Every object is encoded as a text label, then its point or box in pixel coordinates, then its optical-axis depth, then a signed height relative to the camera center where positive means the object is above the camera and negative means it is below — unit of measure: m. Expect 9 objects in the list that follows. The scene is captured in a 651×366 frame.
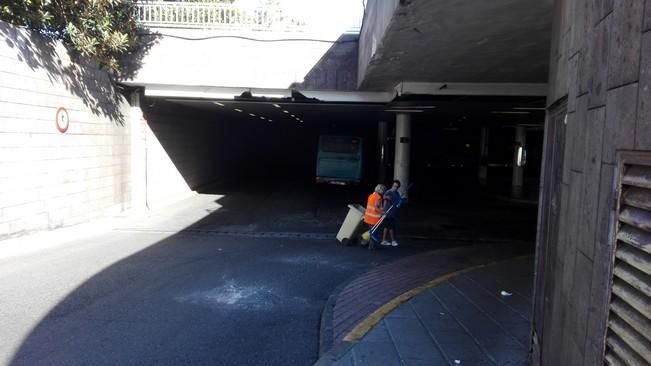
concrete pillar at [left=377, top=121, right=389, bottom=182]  25.30 -0.01
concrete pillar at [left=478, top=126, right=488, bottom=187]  29.50 -0.28
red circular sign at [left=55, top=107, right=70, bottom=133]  11.34 +0.39
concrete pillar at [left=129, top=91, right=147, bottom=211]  15.48 -0.52
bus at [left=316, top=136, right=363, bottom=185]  23.78 -0.79
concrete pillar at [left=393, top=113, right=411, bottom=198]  19.50 -0.30
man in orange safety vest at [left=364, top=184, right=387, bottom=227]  10.91 -1.37
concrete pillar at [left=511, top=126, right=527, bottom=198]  25.51 -0.76
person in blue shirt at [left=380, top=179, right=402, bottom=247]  10.99 -1.41
